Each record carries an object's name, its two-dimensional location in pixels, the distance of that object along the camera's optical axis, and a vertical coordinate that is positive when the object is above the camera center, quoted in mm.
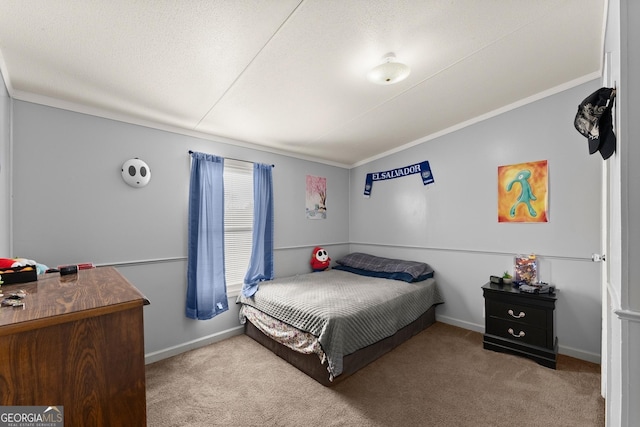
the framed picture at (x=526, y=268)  2705 -570
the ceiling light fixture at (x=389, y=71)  1830 +981
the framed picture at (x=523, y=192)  2682 +208
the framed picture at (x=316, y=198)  4012 +225
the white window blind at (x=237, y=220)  3213 -94
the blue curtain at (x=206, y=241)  2807 -301
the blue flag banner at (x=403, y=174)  3574 +559
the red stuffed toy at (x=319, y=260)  3957 -694
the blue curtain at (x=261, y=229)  3283 -211
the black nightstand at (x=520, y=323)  2383 -1038
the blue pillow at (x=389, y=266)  3344 -729
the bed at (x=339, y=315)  2201 -964
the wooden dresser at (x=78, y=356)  795 -462
